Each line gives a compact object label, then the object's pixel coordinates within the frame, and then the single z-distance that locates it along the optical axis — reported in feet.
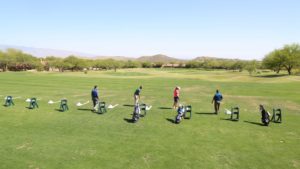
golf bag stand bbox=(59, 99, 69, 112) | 74.82
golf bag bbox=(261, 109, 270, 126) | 61.72
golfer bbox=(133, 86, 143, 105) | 79.66
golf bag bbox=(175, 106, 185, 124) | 62.13
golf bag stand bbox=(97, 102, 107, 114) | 72.60
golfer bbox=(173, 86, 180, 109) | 81.15
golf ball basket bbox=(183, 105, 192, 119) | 68.70
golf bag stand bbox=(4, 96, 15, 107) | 80.79
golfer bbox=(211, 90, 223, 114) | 74.33
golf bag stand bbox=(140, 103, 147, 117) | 70.26
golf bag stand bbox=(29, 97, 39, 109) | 78.28
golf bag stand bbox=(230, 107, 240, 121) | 67.43
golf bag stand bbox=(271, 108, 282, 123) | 66.06
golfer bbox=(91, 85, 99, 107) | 75.05
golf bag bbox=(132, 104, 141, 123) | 62.49
